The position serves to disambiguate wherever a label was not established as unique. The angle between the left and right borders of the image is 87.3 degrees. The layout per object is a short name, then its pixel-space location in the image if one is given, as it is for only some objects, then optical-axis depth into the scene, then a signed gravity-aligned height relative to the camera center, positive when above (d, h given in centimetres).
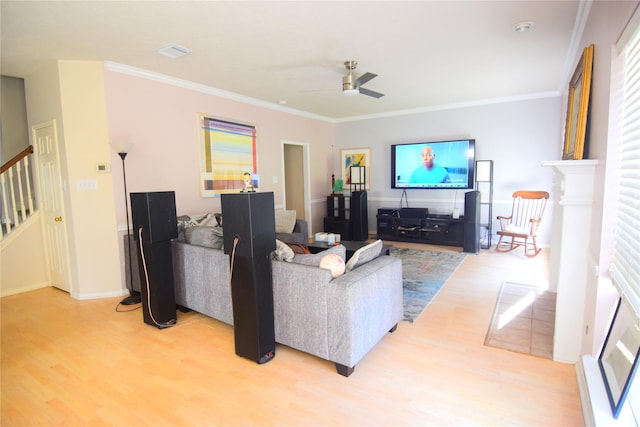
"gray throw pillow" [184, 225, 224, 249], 300 -52
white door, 375 -24
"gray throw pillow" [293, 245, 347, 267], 240 -58
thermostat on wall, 369 +15
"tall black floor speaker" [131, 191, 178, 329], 288 -61
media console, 598 -94
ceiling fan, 369 +106
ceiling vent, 322 +127
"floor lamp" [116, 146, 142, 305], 360 -89
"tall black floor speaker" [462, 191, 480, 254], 551 -78
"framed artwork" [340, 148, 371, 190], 720 +33
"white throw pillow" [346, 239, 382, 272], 251 -61
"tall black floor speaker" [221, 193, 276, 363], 225 -60
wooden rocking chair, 529 -79
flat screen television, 600 +21
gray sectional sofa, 218 -90
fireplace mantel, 220 -56
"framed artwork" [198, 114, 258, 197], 475 +36
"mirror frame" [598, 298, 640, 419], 149 -90
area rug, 341 -128
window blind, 147 -7
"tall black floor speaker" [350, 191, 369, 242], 648 -73
